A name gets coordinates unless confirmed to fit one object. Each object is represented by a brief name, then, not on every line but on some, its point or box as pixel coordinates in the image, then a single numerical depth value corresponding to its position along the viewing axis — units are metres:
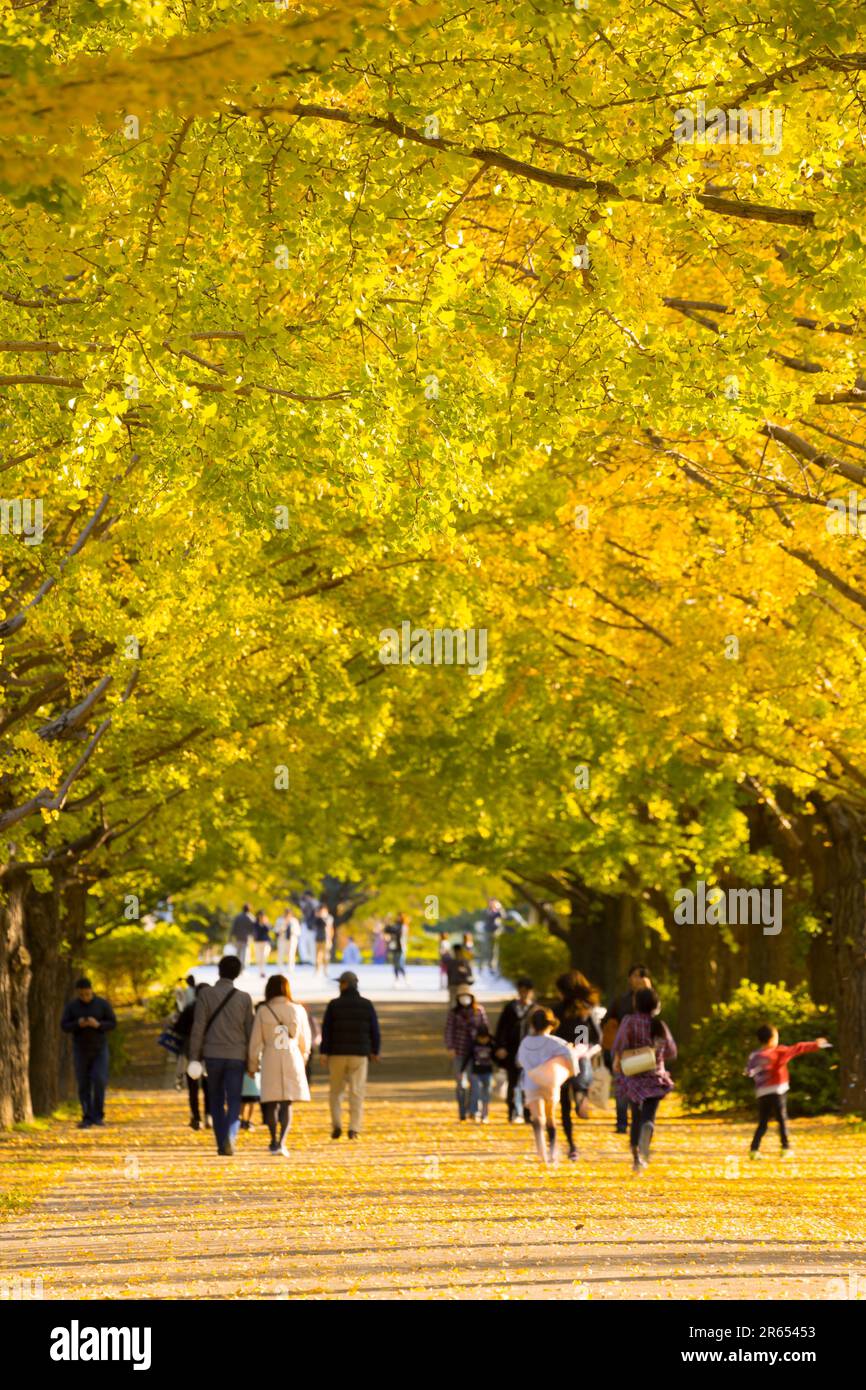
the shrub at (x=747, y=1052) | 26.62
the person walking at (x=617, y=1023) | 23.62
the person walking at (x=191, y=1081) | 25.12
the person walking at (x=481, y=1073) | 26.42
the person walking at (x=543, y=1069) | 19.44
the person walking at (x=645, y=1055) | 17.84
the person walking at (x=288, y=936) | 61.31
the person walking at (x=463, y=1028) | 26.31
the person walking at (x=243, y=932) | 55.56
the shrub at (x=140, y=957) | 49.41
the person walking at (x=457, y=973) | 36.75
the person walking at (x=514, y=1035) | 26.17
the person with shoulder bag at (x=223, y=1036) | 19.88
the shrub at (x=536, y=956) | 52.69
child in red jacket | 20.52
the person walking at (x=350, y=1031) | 22.17
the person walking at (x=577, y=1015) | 22.84
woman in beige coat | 20.05
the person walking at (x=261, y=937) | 56.97
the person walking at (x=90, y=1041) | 25.69
